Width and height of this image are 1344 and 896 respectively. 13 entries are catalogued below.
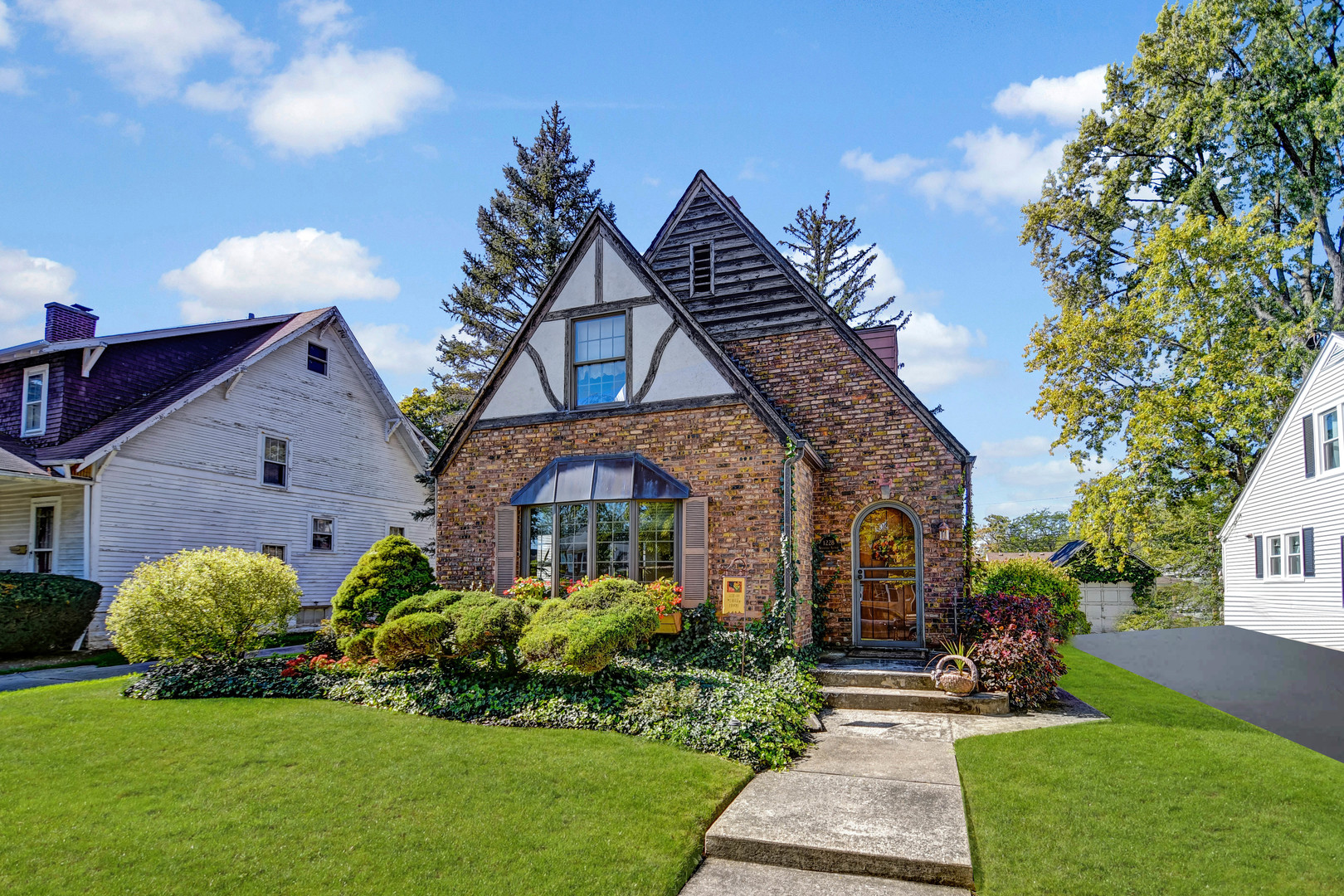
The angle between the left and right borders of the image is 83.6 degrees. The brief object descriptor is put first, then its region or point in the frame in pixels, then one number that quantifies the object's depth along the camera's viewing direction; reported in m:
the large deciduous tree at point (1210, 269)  20.55
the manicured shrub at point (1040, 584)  14.99
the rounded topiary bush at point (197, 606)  10.22
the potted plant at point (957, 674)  9.61
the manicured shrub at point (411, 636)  9.49
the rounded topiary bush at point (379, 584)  12.15
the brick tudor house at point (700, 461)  11.55
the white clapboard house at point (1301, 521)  17.02
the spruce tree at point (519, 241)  27.89
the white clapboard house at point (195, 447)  16.22
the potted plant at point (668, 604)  10.95
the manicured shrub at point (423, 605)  10.22
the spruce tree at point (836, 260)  29.12
